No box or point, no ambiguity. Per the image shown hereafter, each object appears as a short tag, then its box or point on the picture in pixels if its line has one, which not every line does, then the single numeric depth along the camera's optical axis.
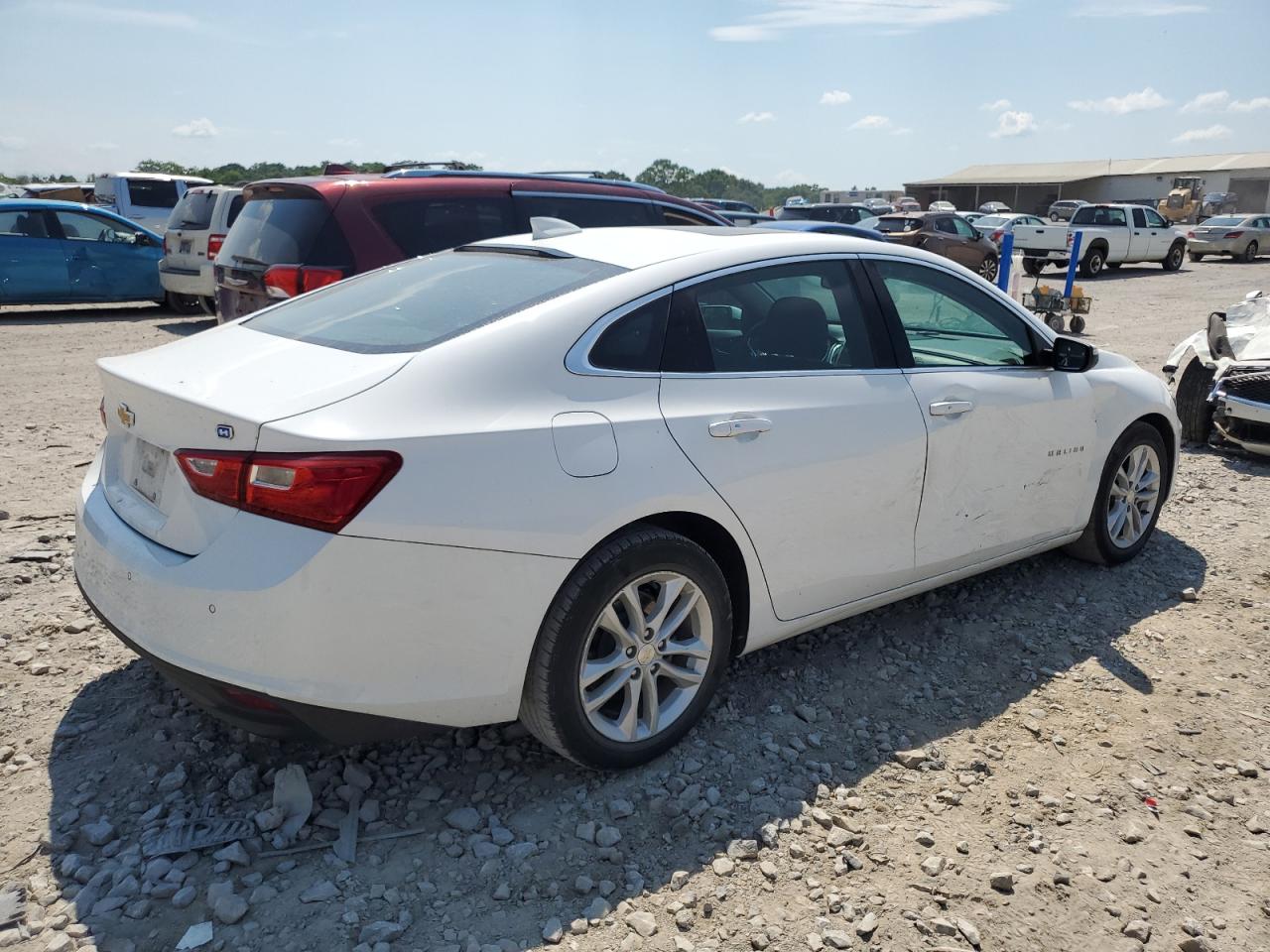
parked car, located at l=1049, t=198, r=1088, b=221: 43.91
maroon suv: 6.06
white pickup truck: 23.88
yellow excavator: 56.97
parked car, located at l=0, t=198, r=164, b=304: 13.32
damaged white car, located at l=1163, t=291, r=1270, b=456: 6.73
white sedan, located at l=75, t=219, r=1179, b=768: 2.50
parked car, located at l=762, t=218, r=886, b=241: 10.82
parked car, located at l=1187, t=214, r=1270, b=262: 31.38
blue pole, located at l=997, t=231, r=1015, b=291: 13.55
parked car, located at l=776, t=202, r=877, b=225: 21.97
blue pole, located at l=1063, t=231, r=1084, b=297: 15.26
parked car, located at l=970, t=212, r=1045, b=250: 26.10
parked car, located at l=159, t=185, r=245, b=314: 12.85
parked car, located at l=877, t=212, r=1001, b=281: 21.09
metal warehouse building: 72.48
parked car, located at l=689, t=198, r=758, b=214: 28.03
